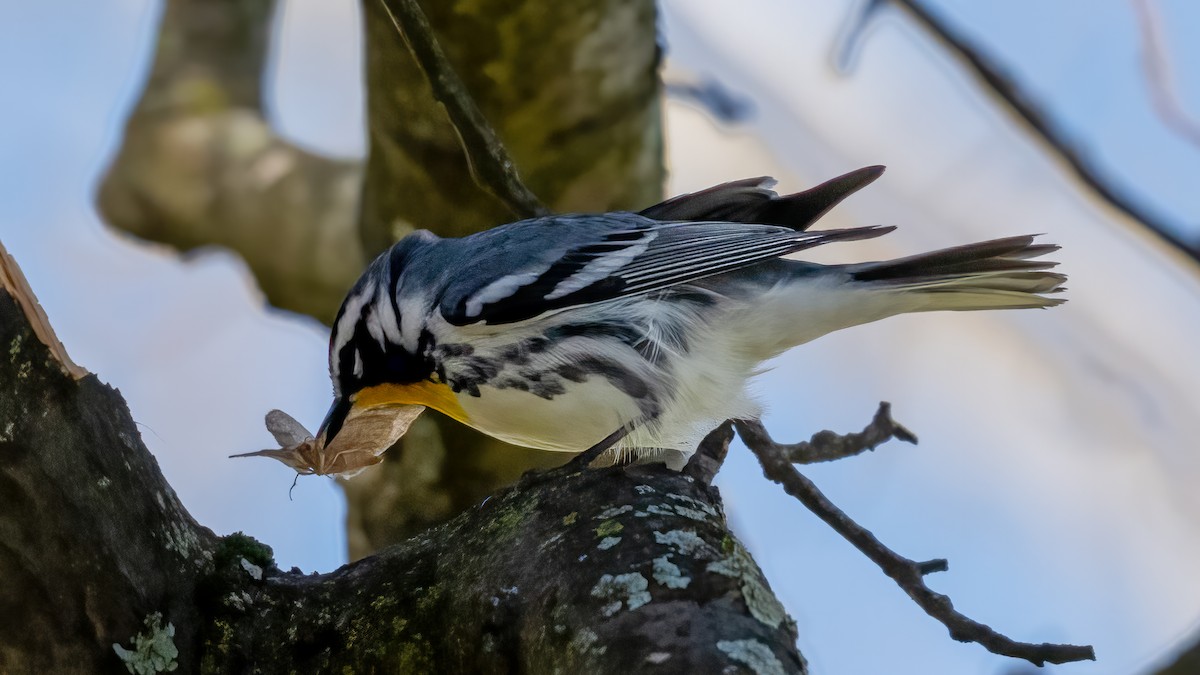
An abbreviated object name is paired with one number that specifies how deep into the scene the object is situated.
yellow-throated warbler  4.85
